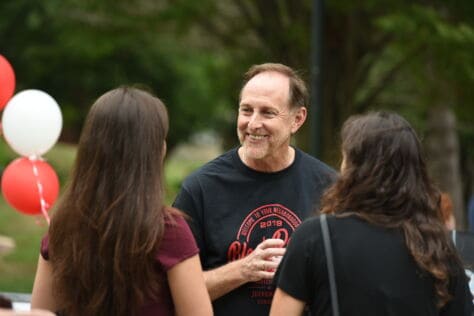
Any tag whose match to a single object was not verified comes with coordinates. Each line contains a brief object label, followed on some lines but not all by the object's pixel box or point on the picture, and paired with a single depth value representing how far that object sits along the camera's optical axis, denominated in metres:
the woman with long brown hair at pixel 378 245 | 4.33
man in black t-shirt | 5.56
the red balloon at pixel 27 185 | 8.22
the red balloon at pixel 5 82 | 8.39
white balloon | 8.32
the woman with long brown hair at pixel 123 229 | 4.36
